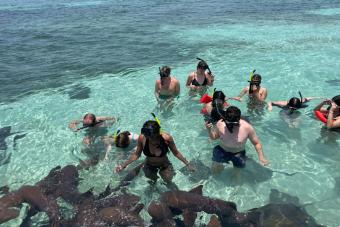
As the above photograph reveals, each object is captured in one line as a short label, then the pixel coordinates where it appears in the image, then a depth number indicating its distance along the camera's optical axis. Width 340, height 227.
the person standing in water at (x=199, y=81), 9.89
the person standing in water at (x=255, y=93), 8.72
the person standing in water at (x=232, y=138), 5.84
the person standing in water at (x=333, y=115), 7.39
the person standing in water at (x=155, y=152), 5.52
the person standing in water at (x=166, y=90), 9.47
